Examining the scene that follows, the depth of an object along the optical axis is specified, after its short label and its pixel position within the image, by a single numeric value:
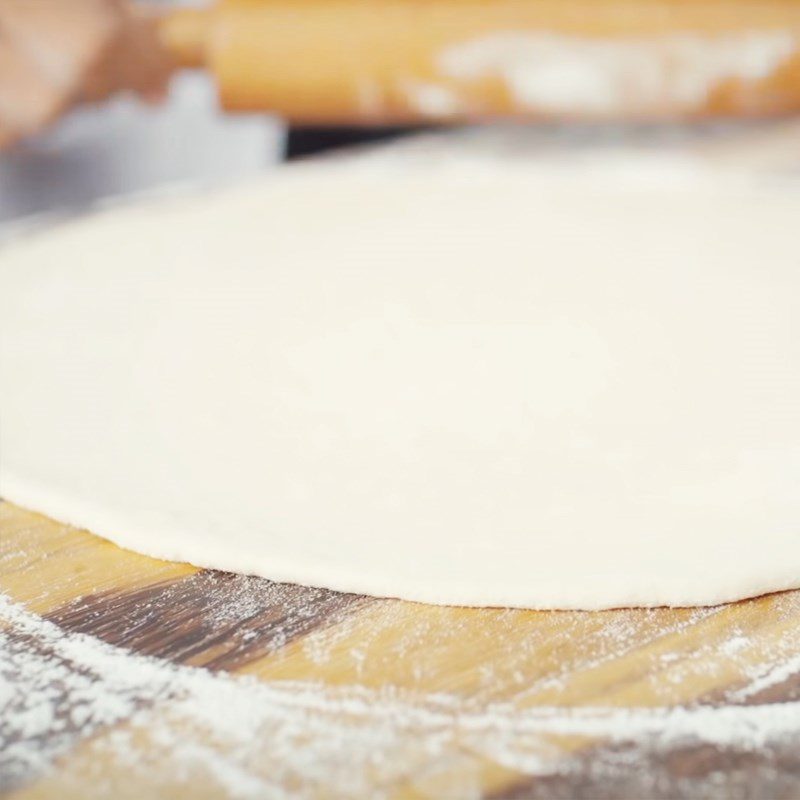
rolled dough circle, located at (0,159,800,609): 1.14
